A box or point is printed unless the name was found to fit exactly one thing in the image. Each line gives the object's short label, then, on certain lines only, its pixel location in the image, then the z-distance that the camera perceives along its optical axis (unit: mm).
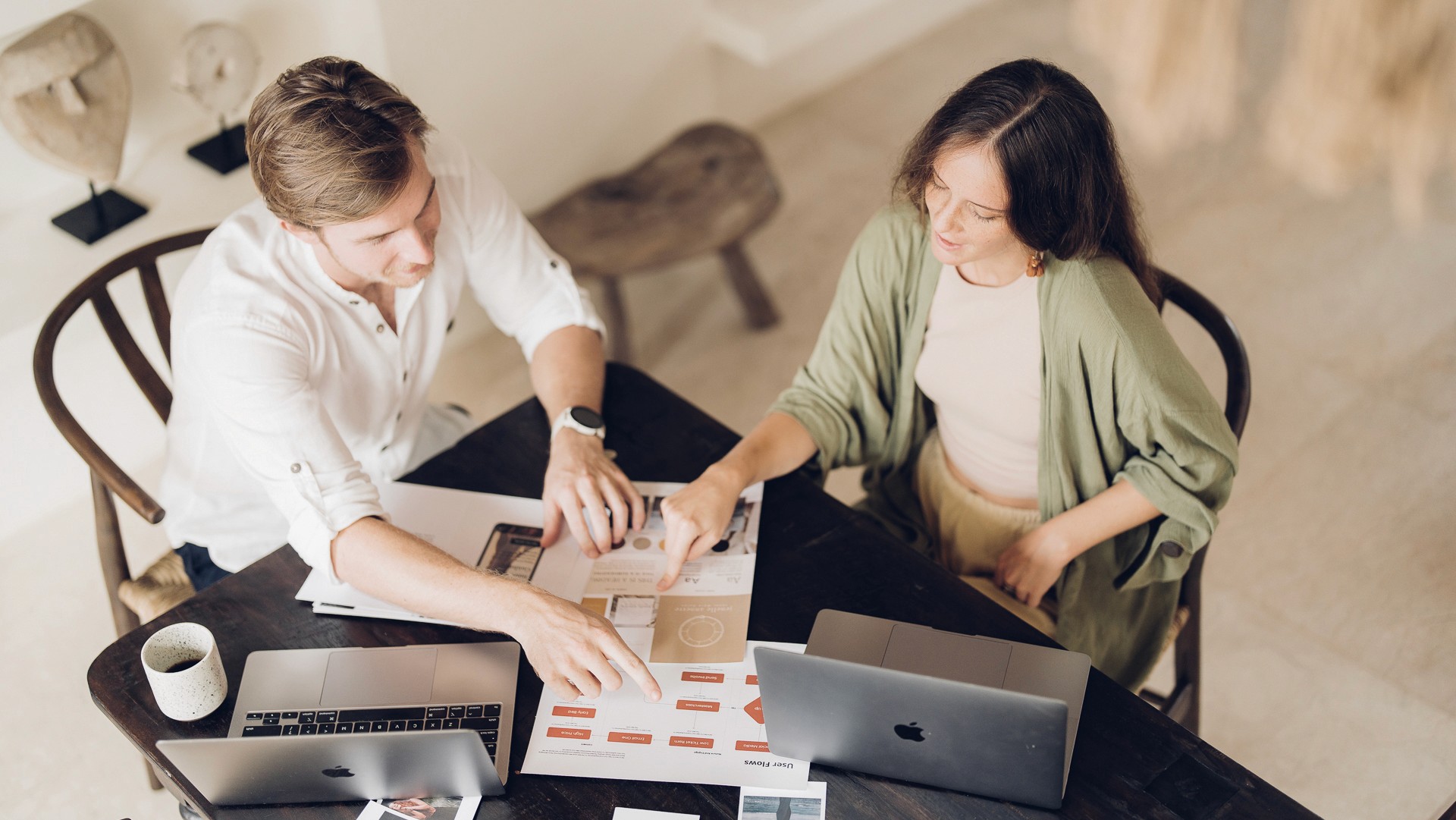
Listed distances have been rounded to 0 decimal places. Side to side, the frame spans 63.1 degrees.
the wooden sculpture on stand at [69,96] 2121
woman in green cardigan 1453
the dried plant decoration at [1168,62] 3742
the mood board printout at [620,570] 1417
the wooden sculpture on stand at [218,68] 2289
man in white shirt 1408
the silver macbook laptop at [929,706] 1120
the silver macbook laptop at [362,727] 1176
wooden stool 2811
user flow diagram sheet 1271
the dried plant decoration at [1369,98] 3502
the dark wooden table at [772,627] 1239
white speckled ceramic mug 1315
